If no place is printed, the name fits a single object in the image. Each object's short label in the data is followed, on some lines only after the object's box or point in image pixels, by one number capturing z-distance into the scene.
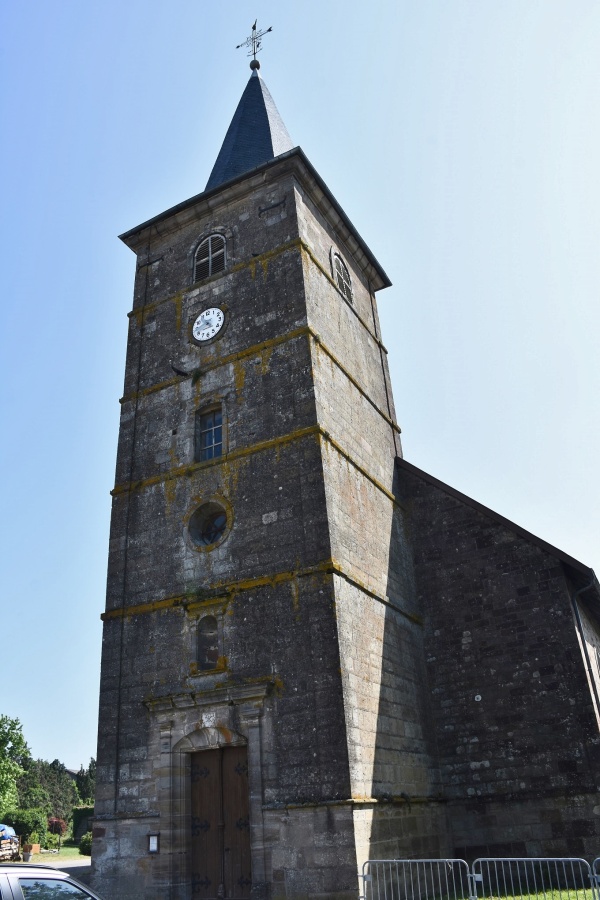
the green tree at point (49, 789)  51.41
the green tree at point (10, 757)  34.56
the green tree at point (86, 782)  55.31
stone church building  11.08
